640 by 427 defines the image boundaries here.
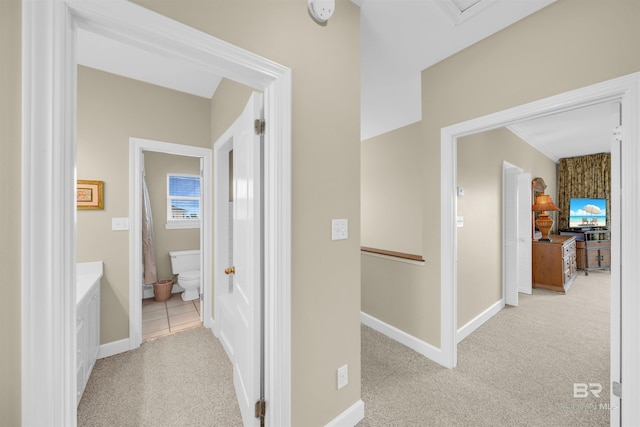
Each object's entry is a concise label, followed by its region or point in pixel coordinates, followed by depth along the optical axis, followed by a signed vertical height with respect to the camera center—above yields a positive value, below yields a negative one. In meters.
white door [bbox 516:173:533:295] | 3.99 -0.32
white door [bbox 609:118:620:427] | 1.33 -0.38
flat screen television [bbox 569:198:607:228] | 5.59 +0.00
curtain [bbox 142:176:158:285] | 3.65 -0.48
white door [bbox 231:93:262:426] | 1.29 -0.28
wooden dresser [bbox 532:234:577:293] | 3.97 -0.86
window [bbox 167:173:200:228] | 4.12 +0.22
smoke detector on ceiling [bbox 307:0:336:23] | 1.28 +1.06
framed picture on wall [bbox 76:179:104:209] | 2.17 +0.17
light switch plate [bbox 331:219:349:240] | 1.42 -0.09
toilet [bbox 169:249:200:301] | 3.64 -0.90
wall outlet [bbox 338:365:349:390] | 1.47 -0.97
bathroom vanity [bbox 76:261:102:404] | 1.67 -0.78
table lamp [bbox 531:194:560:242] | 4.12 -0.03
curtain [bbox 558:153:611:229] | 5.54 +0.74
